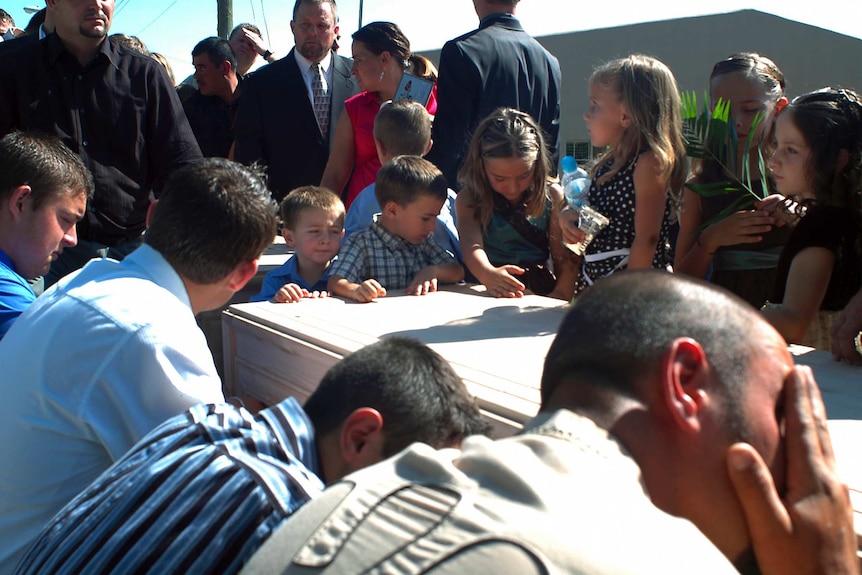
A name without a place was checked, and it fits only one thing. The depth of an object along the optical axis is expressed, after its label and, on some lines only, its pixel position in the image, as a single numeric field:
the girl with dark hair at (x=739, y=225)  2.68
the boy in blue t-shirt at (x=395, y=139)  3.38
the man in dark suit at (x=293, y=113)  4.23
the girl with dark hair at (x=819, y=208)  1.99
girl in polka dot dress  2.69
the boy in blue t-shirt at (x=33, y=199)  2.33
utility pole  10.89
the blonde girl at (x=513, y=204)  3.04
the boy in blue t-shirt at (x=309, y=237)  3.07
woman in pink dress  3.88
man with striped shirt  0.90
